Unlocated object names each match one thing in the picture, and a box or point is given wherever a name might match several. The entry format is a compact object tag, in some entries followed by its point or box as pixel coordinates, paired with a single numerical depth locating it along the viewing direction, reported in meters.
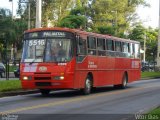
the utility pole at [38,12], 25.68
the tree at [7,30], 67.19
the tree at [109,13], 84.06
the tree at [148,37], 94.75
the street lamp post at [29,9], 77.31
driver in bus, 19.84
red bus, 19.73
